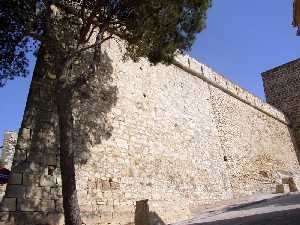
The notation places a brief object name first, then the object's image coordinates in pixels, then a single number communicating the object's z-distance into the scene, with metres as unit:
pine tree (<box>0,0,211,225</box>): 4.74
